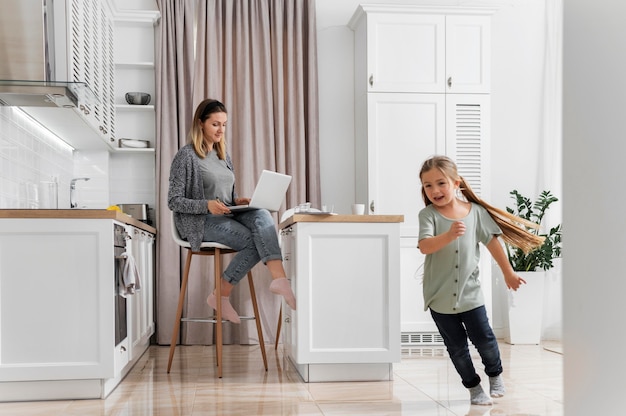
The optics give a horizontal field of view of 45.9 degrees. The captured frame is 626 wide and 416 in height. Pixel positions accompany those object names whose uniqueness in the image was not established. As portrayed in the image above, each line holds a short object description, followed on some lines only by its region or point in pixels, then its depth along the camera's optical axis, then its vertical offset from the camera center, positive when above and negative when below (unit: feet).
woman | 12.68 -0.45
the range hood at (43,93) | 10.38 +1.31
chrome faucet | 15.21 -0.18
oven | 10.69 -1.36
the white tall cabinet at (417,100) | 16.58 +1.89
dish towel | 10.85 -1.35
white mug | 12.08 -0.42
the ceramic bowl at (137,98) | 17.02 +1.98
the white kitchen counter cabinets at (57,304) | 9.94 -1.64
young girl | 9.79 -1.07
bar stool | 12.61 -1.79
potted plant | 16.92 -2.12
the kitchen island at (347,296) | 11.37 -1.73
